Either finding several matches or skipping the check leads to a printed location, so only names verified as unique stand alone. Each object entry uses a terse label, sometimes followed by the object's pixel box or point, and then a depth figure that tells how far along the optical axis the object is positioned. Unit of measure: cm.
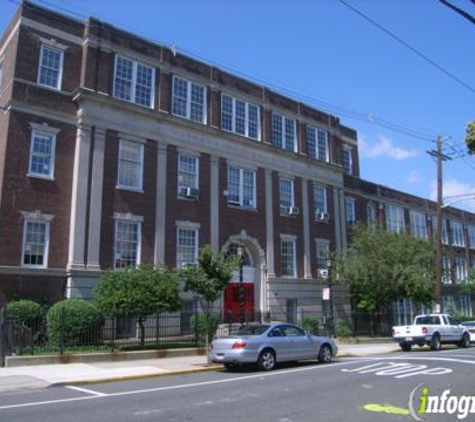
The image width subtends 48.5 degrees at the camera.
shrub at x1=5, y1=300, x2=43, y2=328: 1986
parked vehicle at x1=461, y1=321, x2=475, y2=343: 2997
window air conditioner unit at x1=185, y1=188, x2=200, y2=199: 2762
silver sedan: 1542
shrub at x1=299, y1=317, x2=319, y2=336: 2872
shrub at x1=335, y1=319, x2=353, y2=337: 3011
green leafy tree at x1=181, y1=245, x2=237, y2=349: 1883
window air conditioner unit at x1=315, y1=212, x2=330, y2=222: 3506
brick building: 2289
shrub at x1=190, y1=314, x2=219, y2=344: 2277
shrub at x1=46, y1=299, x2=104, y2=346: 1870
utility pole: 2939
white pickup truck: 2405
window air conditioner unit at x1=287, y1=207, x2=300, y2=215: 3303
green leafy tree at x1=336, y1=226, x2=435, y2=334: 3139
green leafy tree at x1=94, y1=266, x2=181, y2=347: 1906
